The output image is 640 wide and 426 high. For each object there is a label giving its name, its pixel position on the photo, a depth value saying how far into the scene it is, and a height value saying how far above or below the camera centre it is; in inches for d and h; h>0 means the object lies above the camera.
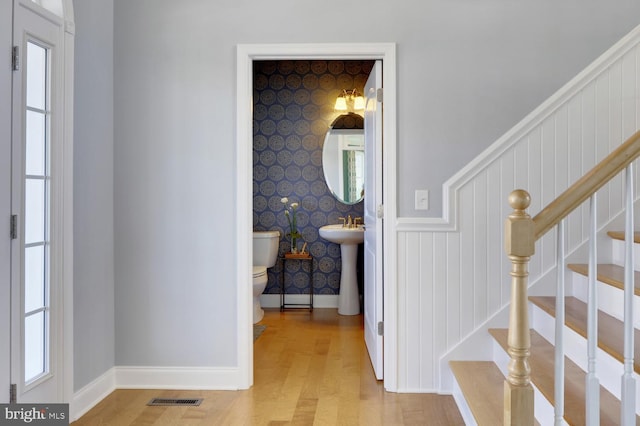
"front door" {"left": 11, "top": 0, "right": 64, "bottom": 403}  93.4 +1.0
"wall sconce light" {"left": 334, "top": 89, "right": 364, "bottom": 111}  206.1 +44.1
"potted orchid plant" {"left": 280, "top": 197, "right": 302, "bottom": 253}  214.1 -4.1
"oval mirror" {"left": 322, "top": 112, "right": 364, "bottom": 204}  212.5 +20.2
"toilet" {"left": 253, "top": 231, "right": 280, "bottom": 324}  191.8 -15.6
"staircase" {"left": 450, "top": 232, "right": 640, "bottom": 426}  75.7 -26.0
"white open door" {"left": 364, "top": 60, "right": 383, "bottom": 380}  128.7 -2.9
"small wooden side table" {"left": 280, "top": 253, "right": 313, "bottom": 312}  208.2 -28.0
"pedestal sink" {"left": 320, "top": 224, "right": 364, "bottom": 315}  201.9 -26.4
